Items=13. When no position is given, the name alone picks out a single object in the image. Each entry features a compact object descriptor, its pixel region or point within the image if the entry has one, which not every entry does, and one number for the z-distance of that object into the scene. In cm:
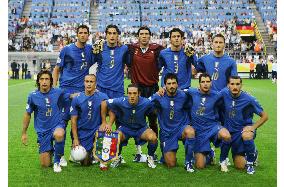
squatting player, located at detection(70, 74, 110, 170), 1106
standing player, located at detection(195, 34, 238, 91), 1173
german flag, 5169
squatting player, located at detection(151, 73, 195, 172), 1092
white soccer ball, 1079
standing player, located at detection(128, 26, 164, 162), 1229
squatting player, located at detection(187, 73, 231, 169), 1087
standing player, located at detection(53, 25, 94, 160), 1219
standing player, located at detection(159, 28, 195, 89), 1184
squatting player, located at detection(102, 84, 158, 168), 1098
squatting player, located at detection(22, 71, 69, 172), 1102
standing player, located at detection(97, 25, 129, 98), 1216
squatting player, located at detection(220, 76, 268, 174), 1057
